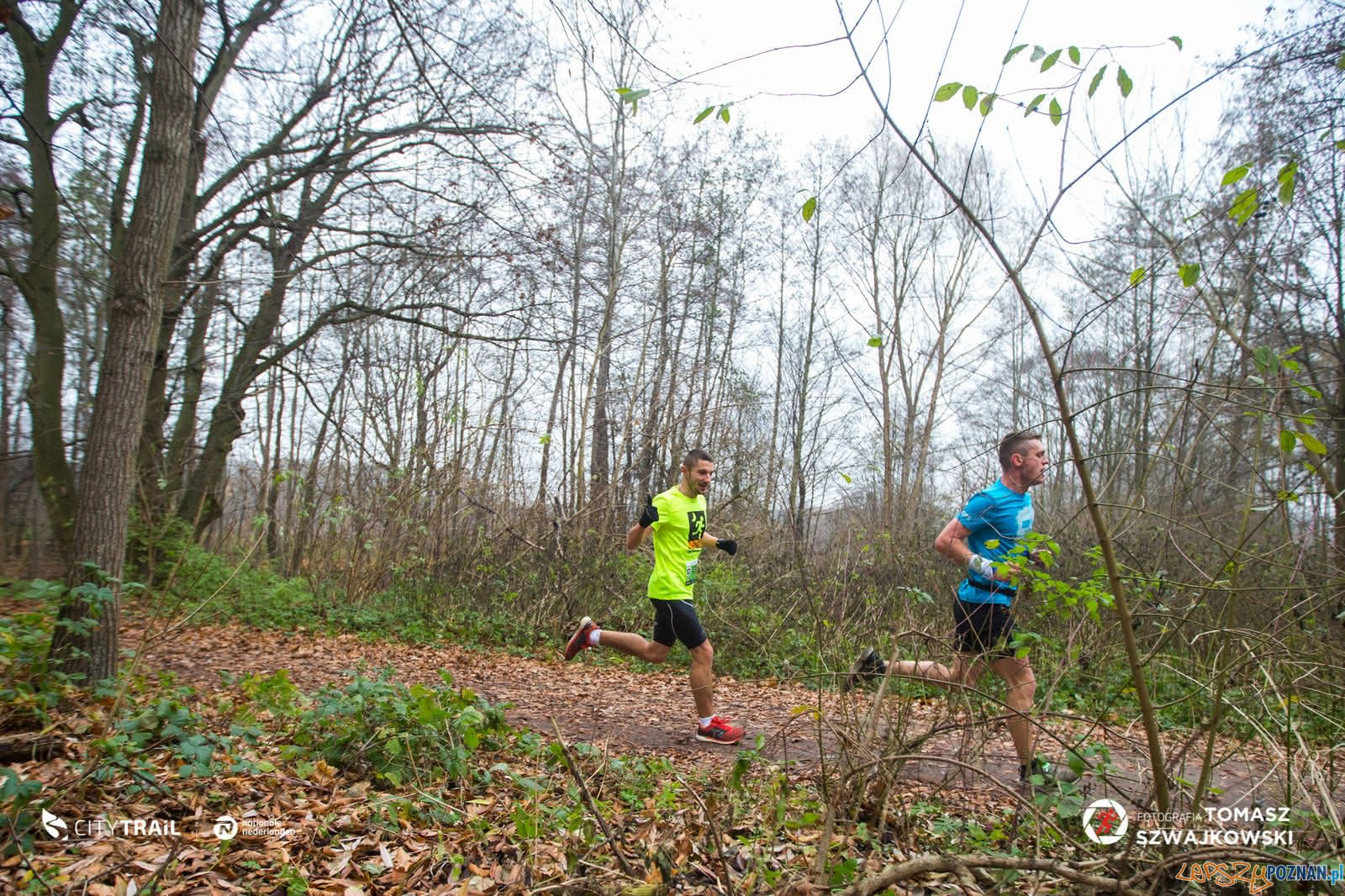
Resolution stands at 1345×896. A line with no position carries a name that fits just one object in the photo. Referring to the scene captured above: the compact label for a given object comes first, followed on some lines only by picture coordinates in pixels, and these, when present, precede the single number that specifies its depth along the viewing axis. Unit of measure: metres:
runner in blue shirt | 3.68
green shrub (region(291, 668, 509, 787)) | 3.58
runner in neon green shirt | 5.16
